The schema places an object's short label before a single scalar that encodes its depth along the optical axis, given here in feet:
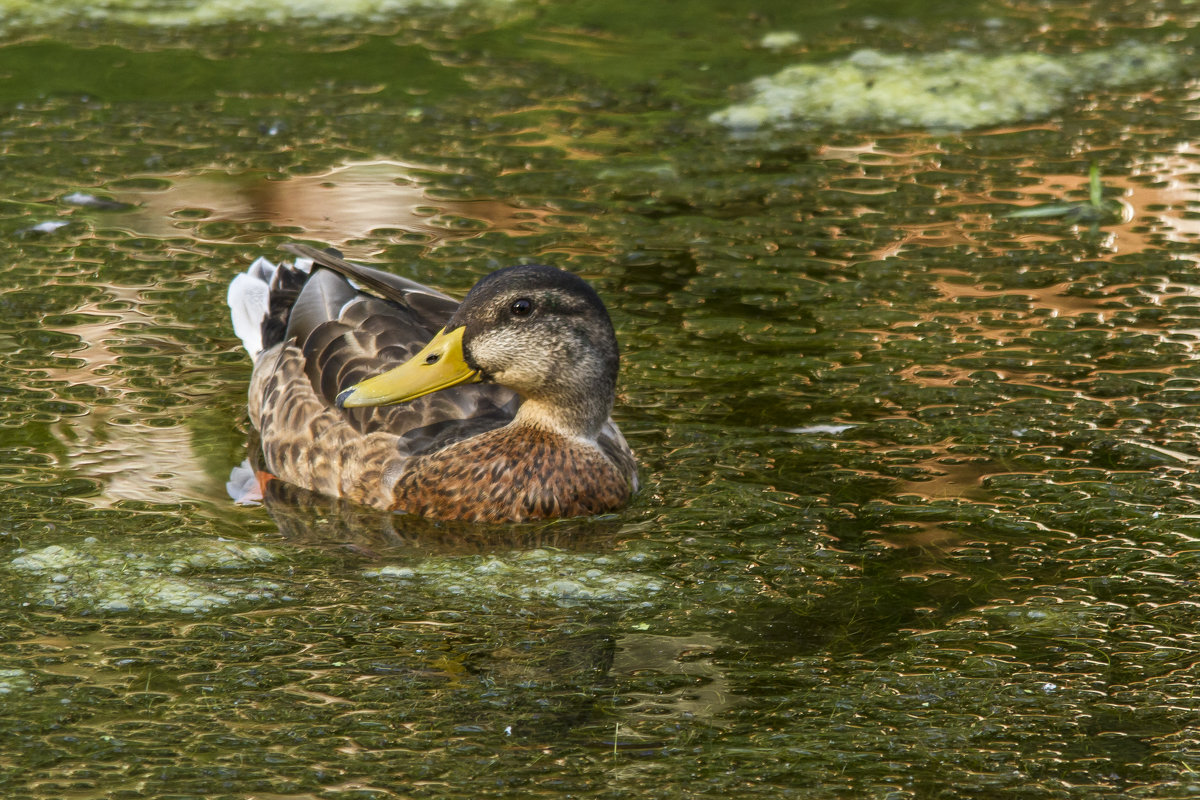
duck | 35.76
